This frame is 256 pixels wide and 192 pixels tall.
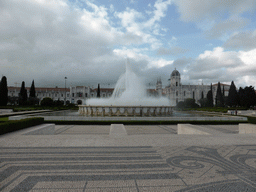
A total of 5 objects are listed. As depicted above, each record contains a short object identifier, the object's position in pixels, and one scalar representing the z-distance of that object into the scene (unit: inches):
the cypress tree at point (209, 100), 2242.9
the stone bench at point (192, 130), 327.9
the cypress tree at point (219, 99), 2183.7
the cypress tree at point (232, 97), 2004.2
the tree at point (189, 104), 2090.6
